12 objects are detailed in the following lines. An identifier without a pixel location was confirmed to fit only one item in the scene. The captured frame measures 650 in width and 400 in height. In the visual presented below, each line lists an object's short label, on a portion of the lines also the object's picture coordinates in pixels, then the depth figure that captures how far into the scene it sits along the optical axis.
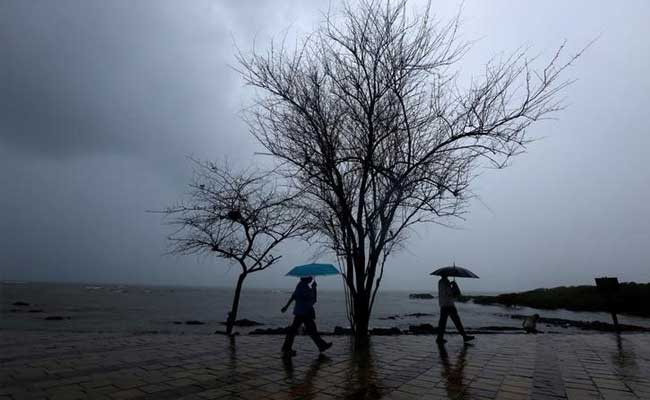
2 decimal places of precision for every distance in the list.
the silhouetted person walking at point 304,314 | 7.94
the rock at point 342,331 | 13.89
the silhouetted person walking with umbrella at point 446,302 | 9.49
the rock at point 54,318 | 27.41
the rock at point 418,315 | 37.58
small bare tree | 11.55
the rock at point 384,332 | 12.20
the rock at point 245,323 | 27.12
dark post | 12.12
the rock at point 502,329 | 17.10
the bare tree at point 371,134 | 8.09
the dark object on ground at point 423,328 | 15.90
